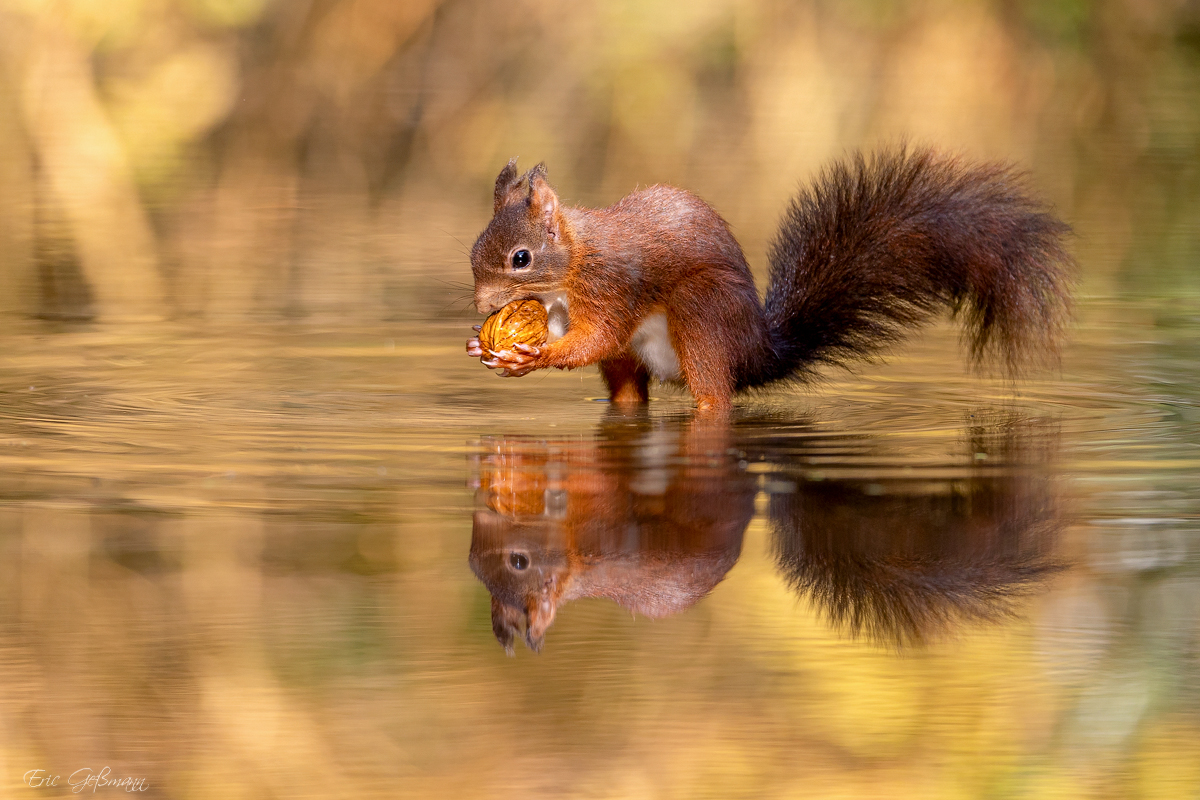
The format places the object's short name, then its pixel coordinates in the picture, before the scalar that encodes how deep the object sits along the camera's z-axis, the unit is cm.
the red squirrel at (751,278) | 937
